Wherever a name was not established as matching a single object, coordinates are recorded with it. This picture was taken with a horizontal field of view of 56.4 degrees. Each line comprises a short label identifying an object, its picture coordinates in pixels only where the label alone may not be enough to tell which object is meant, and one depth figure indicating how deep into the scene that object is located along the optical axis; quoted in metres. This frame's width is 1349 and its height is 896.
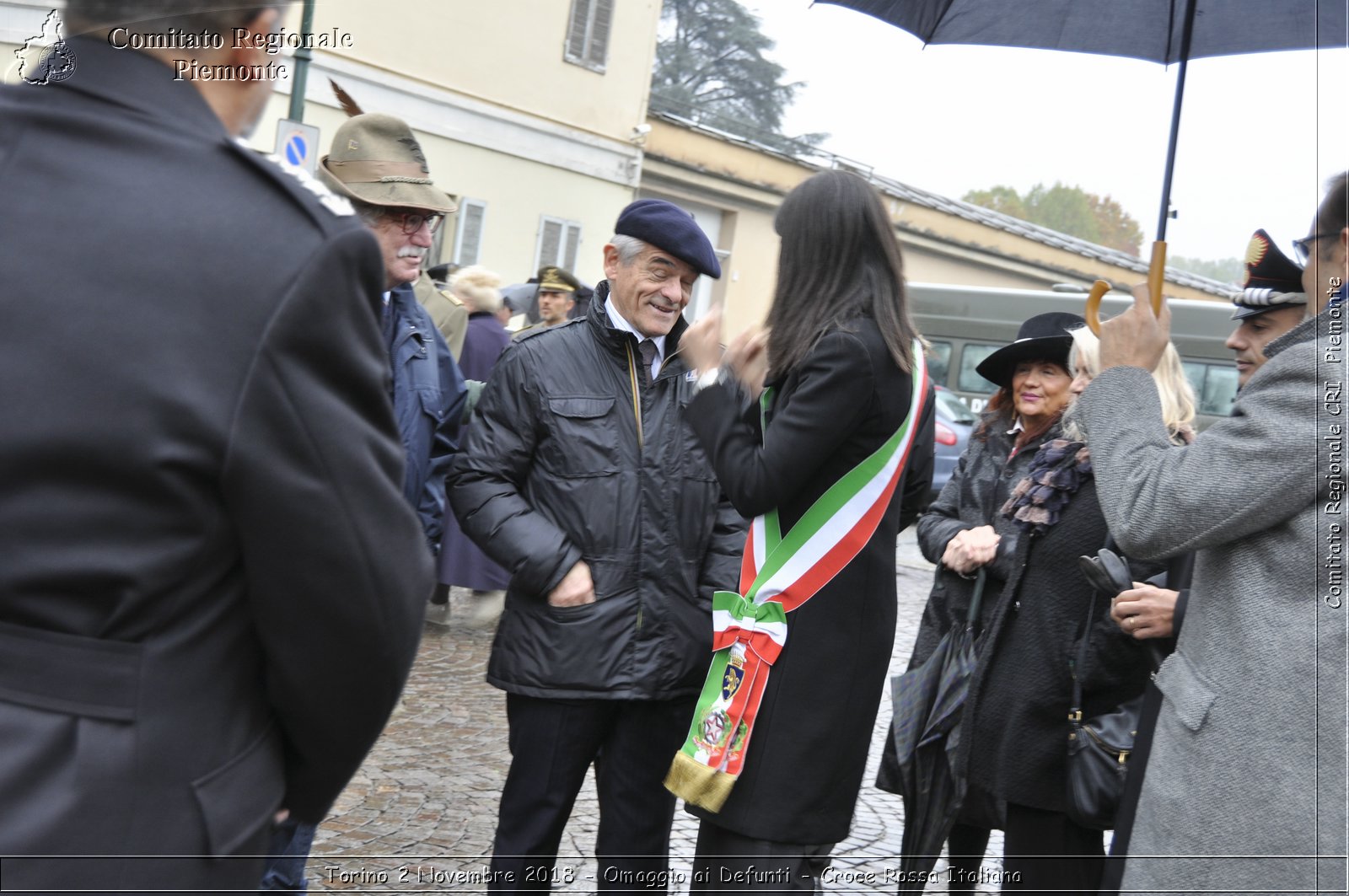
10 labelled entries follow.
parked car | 15.99
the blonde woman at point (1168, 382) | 3.55
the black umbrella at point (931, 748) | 3.75
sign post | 8.98
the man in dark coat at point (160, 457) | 1.35
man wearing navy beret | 3.17
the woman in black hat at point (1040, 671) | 3.27
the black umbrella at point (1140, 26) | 2.84
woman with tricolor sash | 2.72
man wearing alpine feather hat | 3.41
